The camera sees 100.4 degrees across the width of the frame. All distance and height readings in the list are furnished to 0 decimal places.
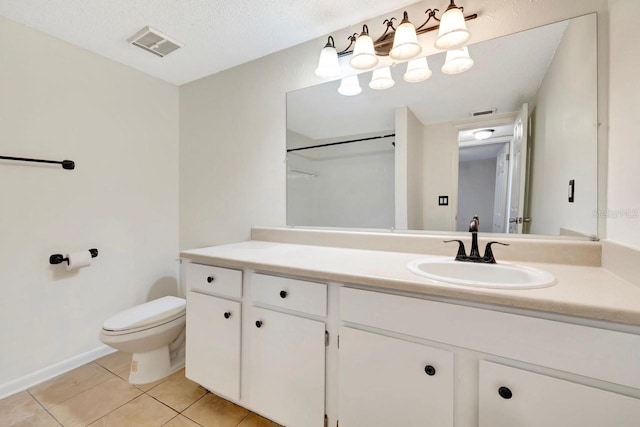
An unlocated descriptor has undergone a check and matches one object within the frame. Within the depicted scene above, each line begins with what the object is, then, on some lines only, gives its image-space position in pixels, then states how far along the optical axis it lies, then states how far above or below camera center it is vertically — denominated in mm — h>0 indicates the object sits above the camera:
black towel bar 1516 +289
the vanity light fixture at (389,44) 1241 +870
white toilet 1472 -728
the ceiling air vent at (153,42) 1642 +1090
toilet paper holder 1650 -311
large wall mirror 1116 +340
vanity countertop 674 -235
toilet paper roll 1682 -323
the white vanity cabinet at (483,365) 659 -453
